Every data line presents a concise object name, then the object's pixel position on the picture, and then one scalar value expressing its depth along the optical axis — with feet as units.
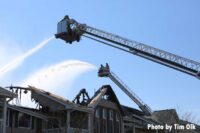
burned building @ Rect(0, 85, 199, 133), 128.98
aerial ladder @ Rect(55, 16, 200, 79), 155.94
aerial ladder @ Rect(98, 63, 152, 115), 234.17
